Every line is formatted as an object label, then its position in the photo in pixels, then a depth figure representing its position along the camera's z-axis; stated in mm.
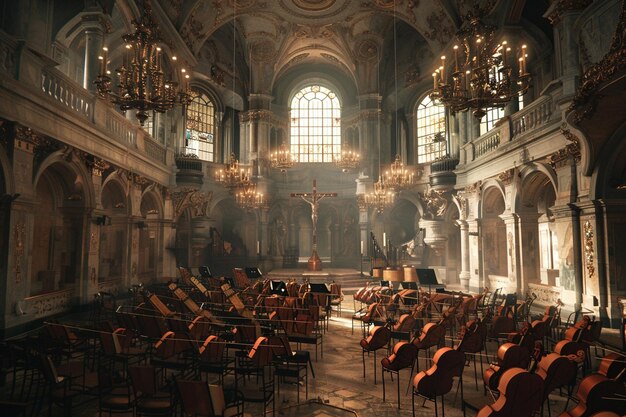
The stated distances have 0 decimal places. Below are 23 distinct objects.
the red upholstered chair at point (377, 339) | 6840
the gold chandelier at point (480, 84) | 8312
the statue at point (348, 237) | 25125
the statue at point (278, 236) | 24534
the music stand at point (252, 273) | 15391
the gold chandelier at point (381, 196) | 19594
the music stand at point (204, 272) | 15177
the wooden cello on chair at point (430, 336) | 6762
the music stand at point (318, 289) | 11648
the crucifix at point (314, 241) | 21688
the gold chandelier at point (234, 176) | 18172
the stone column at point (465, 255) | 18877
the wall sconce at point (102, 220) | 12805
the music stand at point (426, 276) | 11783
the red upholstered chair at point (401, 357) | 5836
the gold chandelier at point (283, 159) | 19641
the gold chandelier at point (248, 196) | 19142
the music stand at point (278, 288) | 11625
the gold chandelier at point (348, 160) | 19844
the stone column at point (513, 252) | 14797
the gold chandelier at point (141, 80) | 8734
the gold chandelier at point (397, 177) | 18453
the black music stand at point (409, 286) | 13156
